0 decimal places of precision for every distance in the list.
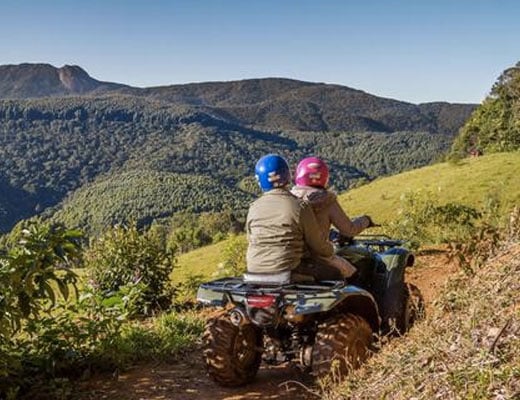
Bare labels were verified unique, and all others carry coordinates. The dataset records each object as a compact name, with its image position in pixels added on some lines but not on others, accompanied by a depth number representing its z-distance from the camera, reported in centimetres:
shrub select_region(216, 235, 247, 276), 1251
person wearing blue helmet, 560
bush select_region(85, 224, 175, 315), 1024
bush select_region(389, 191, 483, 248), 1352
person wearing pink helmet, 609
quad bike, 523
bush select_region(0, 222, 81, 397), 524
